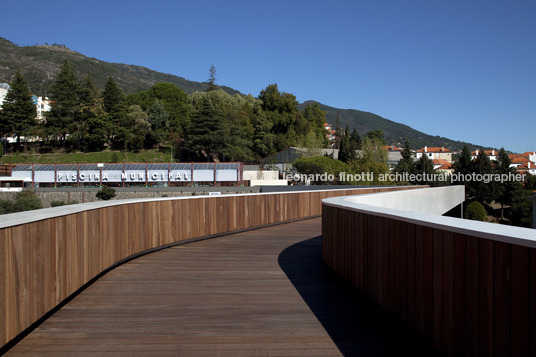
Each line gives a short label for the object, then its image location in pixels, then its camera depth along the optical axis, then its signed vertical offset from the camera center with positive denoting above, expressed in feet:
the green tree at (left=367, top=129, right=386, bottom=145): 559.59 +36.88
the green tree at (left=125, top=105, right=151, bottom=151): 302.66 +24.09
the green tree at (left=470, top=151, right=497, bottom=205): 288.51 -15.61
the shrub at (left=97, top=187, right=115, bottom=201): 166.71 -10.54
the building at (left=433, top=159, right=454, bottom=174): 609.74 +1.97
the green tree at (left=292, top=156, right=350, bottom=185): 184.14 -1.60
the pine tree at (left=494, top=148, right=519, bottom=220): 289.33 -13.17
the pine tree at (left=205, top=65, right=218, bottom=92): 468.75 +88.50
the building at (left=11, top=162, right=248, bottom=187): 194.49 -3.98
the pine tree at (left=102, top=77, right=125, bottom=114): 314.14 +47.37
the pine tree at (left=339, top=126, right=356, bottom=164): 284.98 +8.24
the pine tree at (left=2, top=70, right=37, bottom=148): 291.17 +36.14
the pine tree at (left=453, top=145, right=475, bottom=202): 299.58 -1.77
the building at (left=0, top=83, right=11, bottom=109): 404.53 +70.52
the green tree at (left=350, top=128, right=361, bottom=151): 399.65 +23.44
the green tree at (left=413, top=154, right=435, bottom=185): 308.60 -3.77
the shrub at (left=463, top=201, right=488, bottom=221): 249.14 -26.40
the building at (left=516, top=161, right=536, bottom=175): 545.11 -4.72
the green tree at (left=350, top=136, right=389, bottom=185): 179.73 -2.13
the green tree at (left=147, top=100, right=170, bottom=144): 314.84 +30.78
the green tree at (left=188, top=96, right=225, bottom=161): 261.03 +20.45
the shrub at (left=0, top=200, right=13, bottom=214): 120.56 -11.22
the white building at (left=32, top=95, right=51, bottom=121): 498.07 +68.04
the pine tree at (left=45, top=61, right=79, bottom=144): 300.61 +39.72
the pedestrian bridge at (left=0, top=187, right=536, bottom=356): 11.28 -4.93
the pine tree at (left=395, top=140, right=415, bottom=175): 323.57 +0.46
